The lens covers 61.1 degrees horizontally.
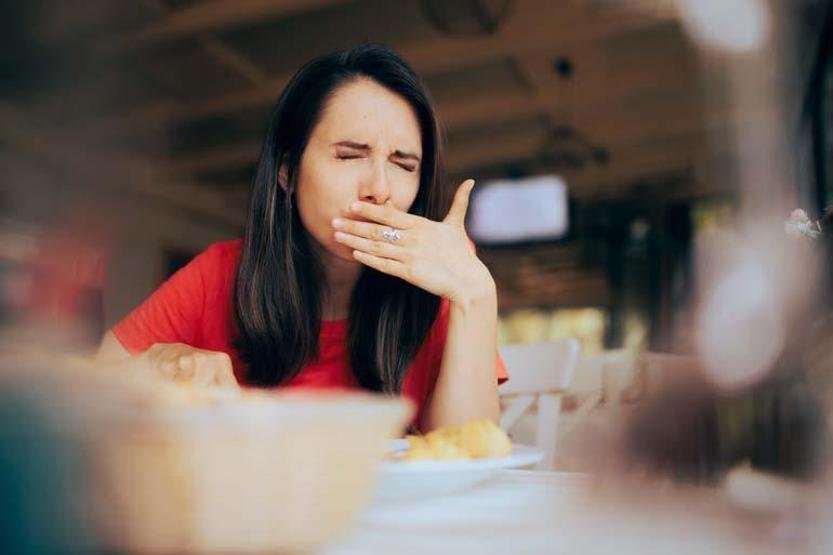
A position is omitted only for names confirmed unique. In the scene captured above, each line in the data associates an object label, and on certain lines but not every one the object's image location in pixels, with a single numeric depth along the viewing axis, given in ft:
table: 1.44
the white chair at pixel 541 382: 5.27
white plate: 1.84
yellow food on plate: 2.14
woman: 3.94
